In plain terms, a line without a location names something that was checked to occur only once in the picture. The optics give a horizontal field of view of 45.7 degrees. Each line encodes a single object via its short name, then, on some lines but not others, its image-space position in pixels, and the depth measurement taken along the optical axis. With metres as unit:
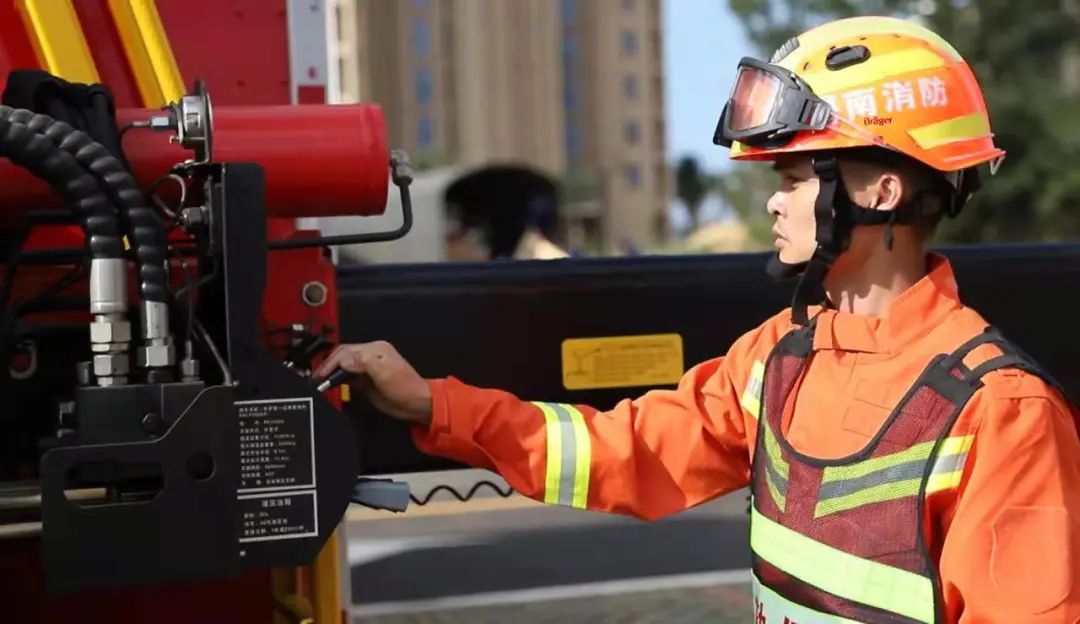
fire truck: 1.59
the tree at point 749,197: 23.86
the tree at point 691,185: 70.00
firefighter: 1.81
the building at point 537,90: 53.97
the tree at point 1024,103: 18.12
